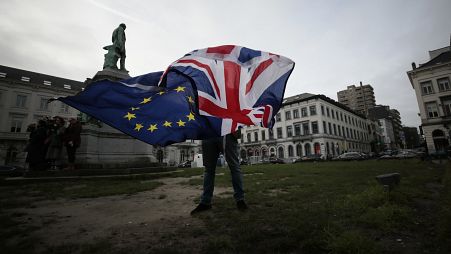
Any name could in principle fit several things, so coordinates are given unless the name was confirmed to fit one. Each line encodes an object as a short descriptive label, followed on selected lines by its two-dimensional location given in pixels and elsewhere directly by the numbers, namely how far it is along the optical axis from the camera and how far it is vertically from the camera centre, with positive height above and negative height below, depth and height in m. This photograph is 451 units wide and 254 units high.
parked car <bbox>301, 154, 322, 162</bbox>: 35.20 +0.31
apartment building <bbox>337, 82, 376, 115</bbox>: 105.69 +29.50
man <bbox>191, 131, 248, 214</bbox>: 3.51 +0.04
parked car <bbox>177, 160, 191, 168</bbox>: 40.44 -0.22
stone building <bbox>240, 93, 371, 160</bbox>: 47.22 +6.41
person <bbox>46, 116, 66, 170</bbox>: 8.43 +0.94
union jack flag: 3.09 +1.24
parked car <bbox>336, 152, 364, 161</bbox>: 32.72 +0.27
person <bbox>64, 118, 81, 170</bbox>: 8.02 +1.00
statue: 12.38 +6.53
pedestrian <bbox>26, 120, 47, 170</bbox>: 7.97 +0.75
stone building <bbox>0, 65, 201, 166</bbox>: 37.75 +11.79
